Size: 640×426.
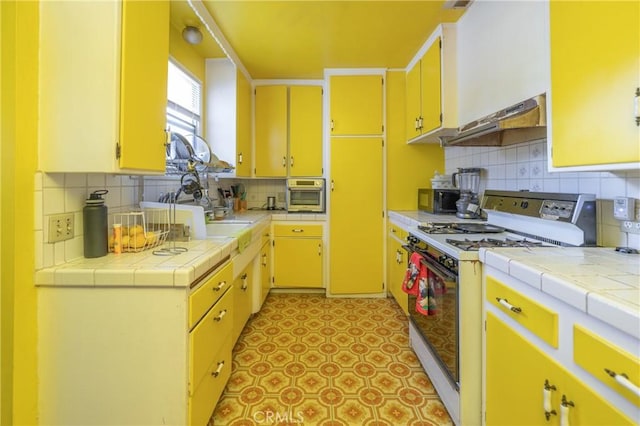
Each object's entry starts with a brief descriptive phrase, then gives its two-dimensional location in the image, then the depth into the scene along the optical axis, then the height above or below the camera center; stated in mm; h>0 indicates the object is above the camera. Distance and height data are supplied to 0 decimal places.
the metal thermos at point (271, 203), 3615 +126
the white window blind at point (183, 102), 2355 +974
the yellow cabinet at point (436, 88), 2340 +1077
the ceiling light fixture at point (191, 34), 2291 +1418
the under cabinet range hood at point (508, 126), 1383 +508
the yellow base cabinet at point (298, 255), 3168 -454
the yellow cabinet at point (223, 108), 2873 +1042
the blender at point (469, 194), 2393 +163
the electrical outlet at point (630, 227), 1190 -56
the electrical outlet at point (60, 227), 1178 -59
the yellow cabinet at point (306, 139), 3338 +849
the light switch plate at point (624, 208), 1202 +23
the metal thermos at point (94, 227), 1292 -62
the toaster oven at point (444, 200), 2693 +123
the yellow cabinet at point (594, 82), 928 +471
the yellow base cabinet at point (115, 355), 1121 -546
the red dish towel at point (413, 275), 1746 -378
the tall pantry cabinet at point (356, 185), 3123 +302
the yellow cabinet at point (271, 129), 3357 +971
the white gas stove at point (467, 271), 1345 -280
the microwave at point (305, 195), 3242 +203
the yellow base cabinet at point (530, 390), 781 -557
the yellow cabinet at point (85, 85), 1145 +509
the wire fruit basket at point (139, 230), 1393 -88
